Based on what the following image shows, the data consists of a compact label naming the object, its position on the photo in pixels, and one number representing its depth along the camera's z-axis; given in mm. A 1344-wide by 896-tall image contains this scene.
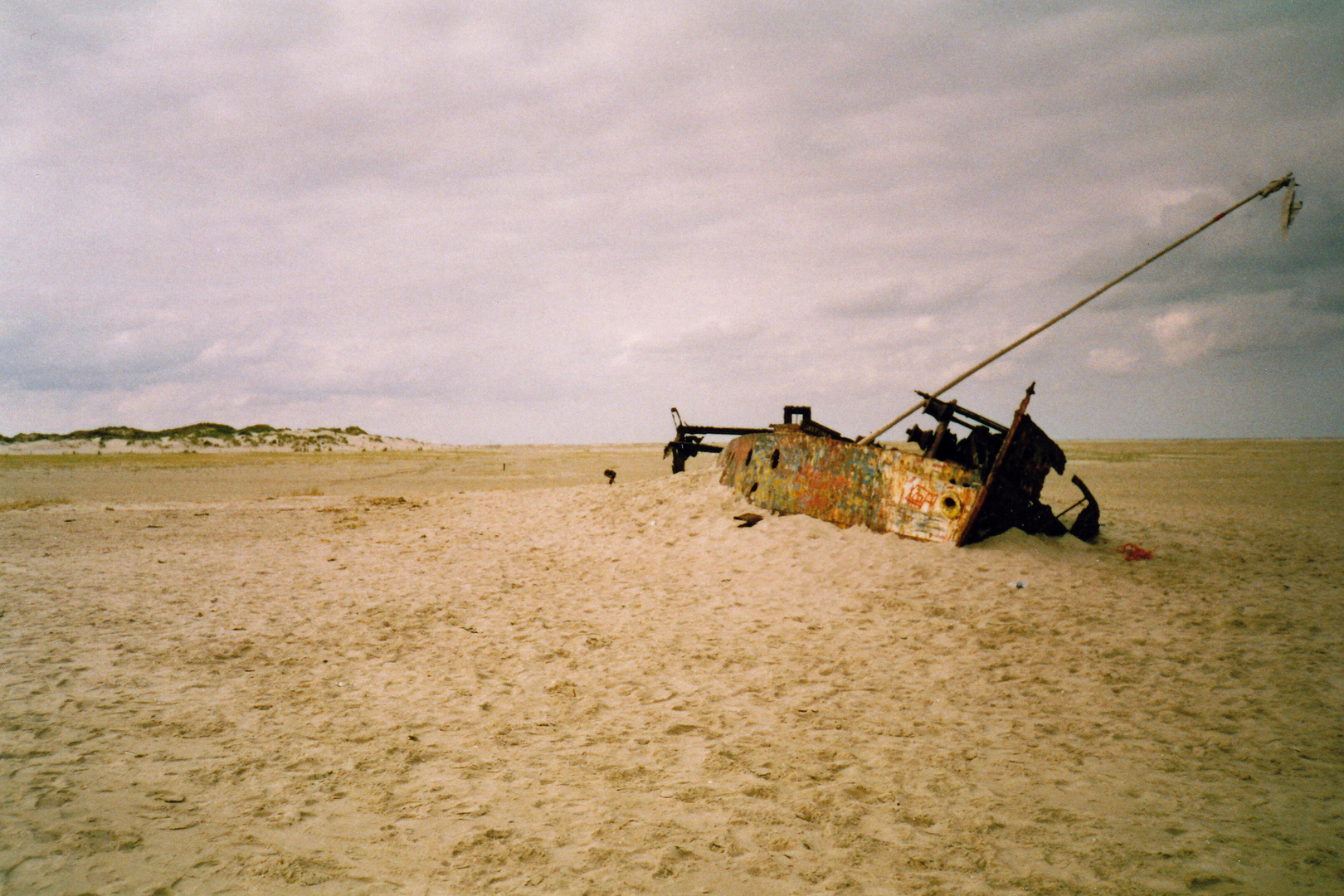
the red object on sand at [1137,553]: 9203
